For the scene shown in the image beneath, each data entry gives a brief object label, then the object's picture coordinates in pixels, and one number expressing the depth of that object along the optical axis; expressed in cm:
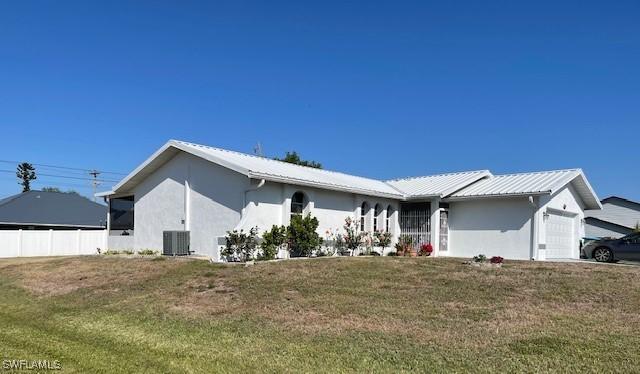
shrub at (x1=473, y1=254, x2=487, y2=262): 1603
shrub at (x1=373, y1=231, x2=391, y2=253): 2155
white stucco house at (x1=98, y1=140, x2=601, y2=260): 1770
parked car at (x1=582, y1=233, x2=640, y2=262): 1959
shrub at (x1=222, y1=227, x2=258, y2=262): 1634
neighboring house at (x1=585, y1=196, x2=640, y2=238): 3607
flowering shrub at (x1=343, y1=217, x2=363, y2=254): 2011
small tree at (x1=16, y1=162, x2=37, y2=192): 7819
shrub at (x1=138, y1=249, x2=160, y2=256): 1855
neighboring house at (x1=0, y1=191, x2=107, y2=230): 3525
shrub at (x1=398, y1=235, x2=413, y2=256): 2142
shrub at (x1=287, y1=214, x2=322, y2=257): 1766
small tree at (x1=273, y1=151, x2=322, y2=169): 4953
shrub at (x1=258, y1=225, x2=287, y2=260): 1684
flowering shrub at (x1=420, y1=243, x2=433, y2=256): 2147
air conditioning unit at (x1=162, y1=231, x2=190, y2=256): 1781
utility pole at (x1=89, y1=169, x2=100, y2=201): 6634
